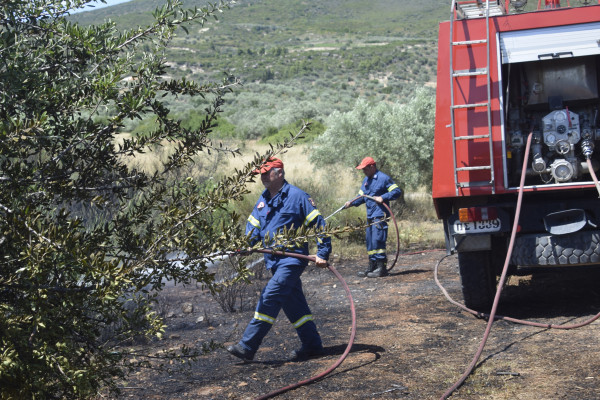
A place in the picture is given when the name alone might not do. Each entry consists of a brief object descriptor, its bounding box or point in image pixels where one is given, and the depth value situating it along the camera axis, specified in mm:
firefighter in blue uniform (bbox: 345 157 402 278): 9734
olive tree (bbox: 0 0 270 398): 2930
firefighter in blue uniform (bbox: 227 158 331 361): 5758
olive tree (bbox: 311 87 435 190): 15672
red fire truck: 6086
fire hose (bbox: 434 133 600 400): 5110
